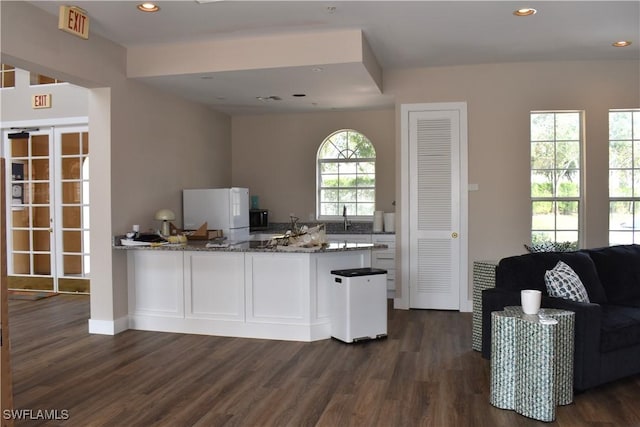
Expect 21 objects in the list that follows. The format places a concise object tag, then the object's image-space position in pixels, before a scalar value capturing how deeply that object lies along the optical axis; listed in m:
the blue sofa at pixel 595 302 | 3.47
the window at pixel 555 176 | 6.25
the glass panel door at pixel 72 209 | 6.93
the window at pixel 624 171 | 6.12
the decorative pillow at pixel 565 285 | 3.81
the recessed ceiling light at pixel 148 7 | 4.17
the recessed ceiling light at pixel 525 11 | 4.33
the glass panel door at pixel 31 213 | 7.18
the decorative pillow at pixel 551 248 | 4.86
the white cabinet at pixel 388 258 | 7.02
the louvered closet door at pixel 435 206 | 6.20
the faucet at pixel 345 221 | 7.46
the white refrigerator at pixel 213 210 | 6.34
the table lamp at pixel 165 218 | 5.54
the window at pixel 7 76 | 7.11
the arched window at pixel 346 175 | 7.84
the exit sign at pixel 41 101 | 6.86
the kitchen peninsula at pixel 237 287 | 4.93
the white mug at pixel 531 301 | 3.30
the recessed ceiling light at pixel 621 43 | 5.29
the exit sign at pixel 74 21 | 4.19
